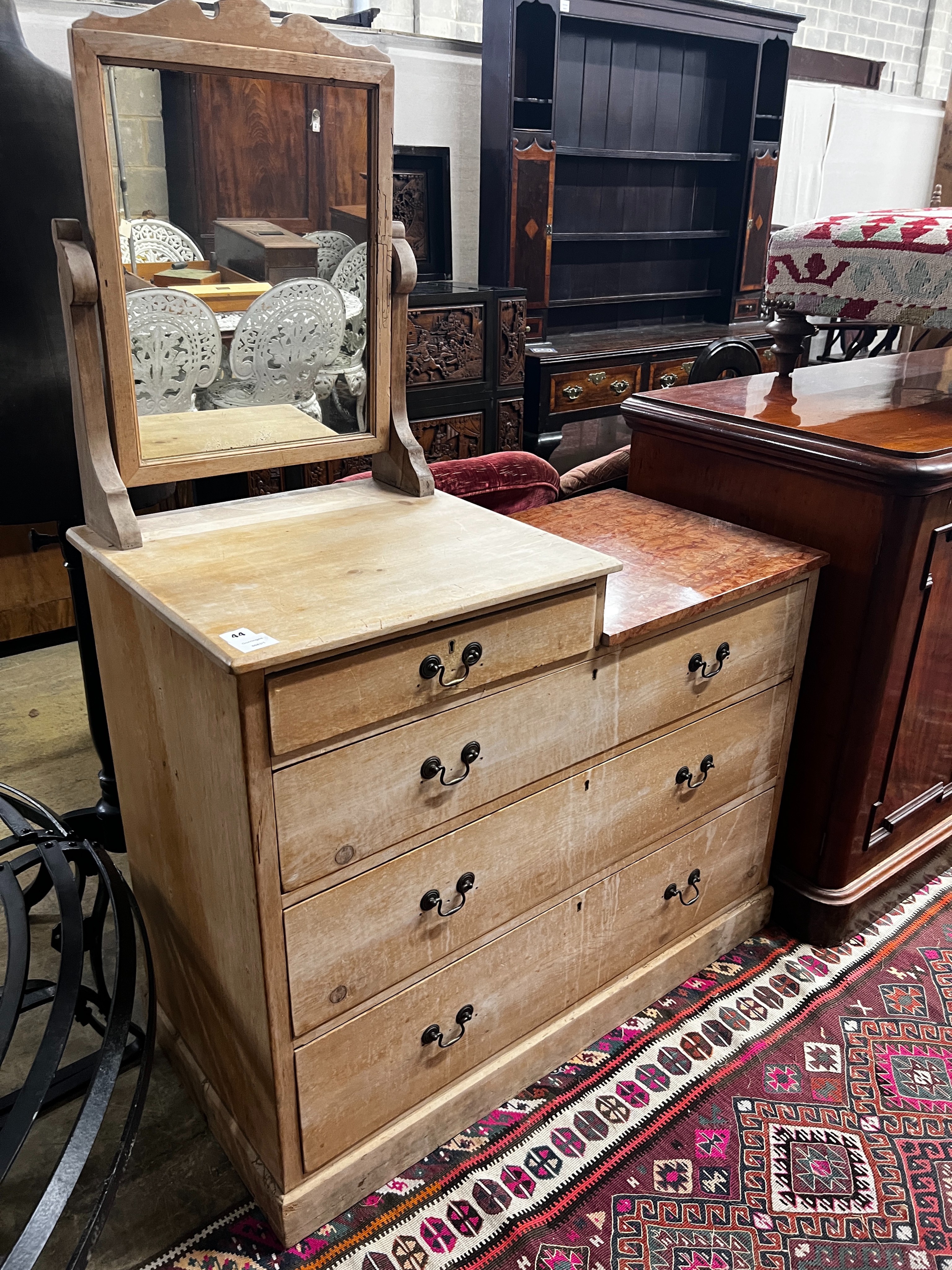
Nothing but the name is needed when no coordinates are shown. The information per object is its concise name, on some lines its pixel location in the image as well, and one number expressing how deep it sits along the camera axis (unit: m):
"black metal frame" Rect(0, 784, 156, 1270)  1.05
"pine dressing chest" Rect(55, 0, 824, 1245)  1.21
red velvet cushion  2.15
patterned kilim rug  1.46
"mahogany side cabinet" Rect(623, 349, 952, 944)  1.75
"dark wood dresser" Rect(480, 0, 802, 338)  3.81
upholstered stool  1.93
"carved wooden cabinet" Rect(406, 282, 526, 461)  3.60
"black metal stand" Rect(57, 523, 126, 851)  2.15
